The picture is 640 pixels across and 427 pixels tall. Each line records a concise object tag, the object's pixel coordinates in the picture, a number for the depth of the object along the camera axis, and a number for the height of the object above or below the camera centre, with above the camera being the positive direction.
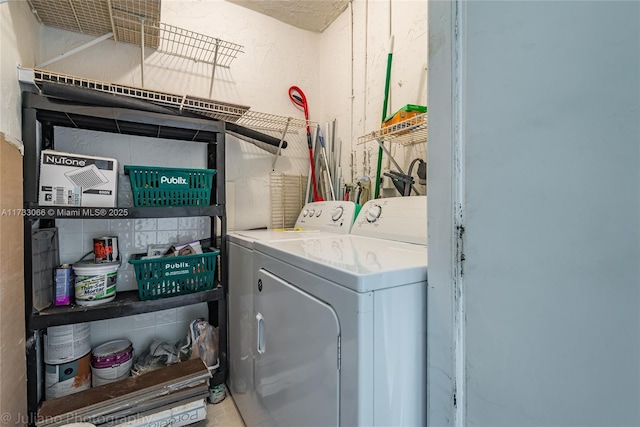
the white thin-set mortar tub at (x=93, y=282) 1.46 -0.38
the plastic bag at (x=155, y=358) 1.71 -0.94
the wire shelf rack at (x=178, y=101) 1.44 +0.67
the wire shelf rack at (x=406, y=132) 1.38 +0.42
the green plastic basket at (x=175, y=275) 1.56 -0.37
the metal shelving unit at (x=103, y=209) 1.30 +0.01
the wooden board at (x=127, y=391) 1.28 -0.91
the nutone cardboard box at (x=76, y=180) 1.38 +0.16
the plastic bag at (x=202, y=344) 1.76 -0.86
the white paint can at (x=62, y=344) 1.49 -0.72
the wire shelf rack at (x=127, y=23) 1.51 +1.12
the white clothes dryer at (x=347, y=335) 0.69 -0.35
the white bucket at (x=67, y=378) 1.47 -0.91
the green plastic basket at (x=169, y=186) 1.52 +0.14
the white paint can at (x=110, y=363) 1.60 -0.89
